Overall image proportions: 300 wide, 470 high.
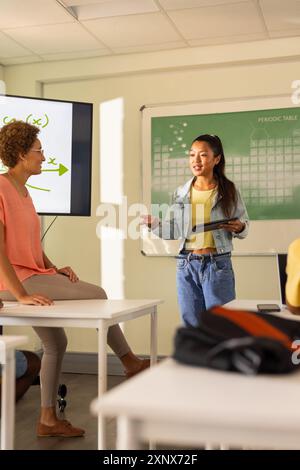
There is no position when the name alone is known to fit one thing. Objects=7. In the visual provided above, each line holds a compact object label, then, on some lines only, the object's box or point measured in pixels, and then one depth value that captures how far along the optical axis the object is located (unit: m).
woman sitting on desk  2.56
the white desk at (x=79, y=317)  2.08
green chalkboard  4.11
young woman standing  2.97
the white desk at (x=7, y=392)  1.32
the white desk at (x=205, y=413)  0.88
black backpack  1.05
